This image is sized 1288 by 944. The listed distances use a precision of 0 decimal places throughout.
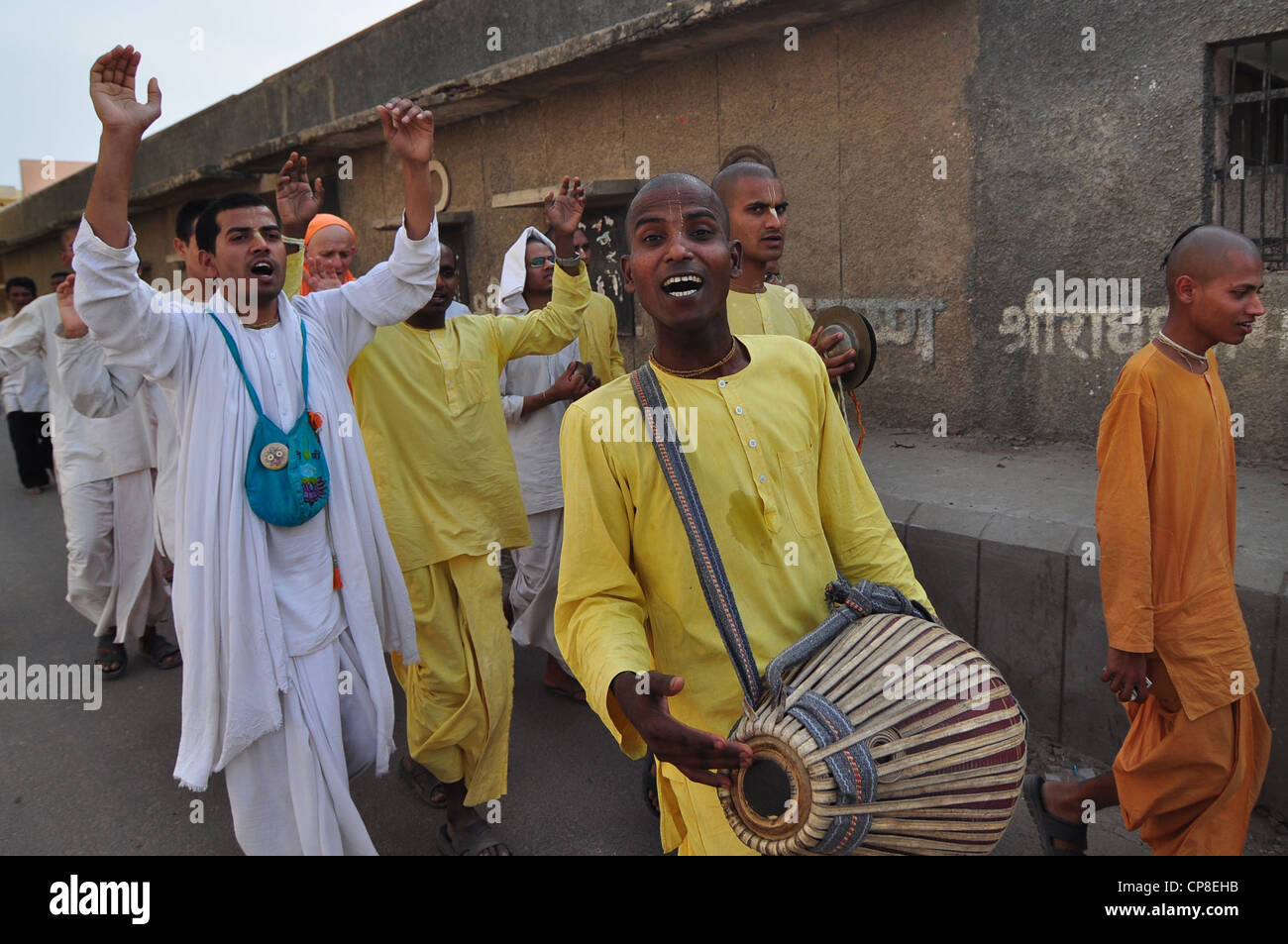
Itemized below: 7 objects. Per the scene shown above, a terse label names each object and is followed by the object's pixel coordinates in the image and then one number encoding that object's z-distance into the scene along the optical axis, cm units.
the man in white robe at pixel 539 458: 487
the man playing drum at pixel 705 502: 208
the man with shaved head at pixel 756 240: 373
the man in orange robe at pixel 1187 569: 276
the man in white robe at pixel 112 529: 549
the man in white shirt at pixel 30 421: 981
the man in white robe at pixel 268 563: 280
